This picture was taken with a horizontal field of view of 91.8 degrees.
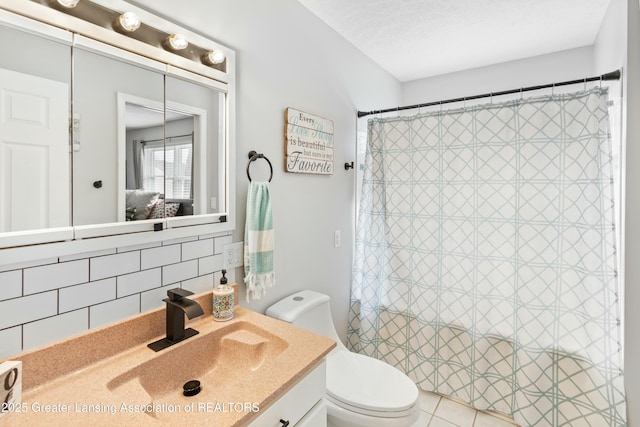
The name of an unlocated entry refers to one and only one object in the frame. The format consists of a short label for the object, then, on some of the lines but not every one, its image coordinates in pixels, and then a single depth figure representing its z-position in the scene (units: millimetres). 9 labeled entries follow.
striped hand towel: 1412
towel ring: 1451
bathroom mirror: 824
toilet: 1322
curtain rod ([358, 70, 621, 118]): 1525
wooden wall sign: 1678
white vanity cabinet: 860
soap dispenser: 1258
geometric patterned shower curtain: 1593
